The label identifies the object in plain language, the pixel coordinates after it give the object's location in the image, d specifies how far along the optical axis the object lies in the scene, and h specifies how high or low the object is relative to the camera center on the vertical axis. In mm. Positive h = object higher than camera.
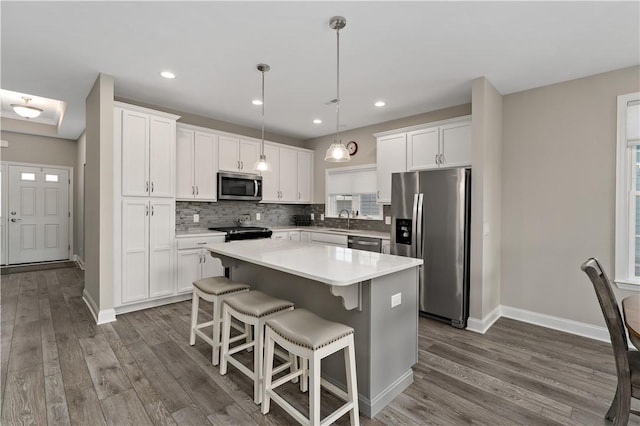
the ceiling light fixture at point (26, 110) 4539 +1480
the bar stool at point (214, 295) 2523 -741
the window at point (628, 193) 2949 +176
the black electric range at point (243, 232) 4426 -335
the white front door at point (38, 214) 6012 -102
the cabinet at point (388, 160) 4330 +735
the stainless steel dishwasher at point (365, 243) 4281 -476
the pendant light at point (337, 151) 2414 +498
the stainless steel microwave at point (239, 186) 4773 +382
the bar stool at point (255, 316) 2082 -759
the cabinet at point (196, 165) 4367 +665
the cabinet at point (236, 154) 4809 +915
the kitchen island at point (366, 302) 1956 -671
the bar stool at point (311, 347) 1652 -782
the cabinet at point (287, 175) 5469 +649
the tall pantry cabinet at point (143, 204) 3535 +64
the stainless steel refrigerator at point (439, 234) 3383 -273
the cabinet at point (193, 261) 4062 -709
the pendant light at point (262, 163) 3060 +469
